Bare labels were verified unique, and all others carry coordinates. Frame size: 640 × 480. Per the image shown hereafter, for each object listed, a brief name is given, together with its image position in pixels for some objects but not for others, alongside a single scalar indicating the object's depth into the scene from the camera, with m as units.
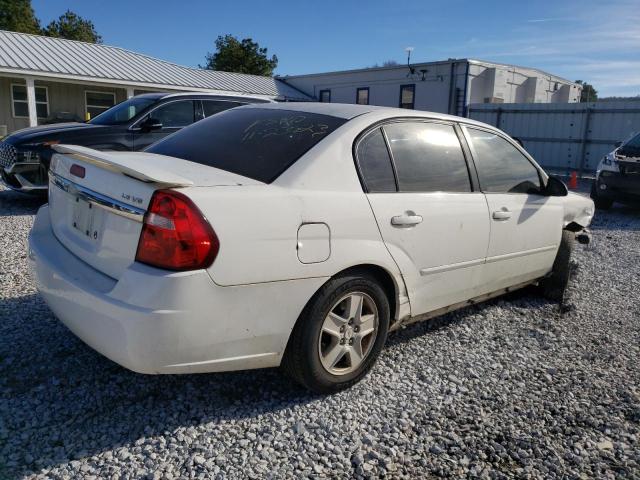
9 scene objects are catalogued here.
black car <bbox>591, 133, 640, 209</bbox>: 10.04
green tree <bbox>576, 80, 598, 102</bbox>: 35.26
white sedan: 2.36
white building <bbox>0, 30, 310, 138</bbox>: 20.02
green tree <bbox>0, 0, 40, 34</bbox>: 42.59
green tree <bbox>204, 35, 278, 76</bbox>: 44.97
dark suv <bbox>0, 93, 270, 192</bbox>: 7.07
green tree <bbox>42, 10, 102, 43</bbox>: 46.47
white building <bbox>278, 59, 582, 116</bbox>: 22.25
